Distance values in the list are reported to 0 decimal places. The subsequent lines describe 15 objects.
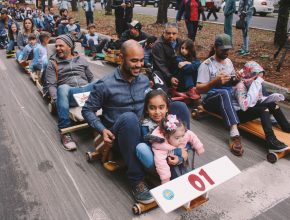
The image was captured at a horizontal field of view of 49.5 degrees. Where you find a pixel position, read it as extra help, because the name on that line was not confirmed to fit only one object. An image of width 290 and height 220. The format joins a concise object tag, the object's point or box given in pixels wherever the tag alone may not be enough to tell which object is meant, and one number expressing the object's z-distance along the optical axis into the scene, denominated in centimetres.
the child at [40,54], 696
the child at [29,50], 761
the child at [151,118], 286
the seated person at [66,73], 448
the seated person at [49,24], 1406
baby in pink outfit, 278
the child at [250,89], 405
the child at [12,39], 995
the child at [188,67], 526
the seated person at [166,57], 548
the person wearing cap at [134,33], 721
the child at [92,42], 952
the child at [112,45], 823
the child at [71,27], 1189
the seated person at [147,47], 668
